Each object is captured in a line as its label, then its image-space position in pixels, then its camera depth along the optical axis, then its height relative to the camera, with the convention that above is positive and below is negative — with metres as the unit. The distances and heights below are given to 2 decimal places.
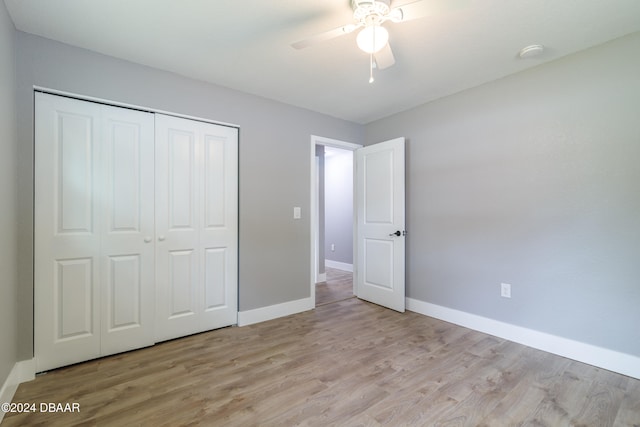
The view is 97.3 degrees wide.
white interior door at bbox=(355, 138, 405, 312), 3.36 -0.11
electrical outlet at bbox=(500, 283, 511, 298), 2.60 -0.70
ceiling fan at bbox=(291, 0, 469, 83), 1.49 +1.07
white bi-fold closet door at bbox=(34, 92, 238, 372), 2.08 -0.12
